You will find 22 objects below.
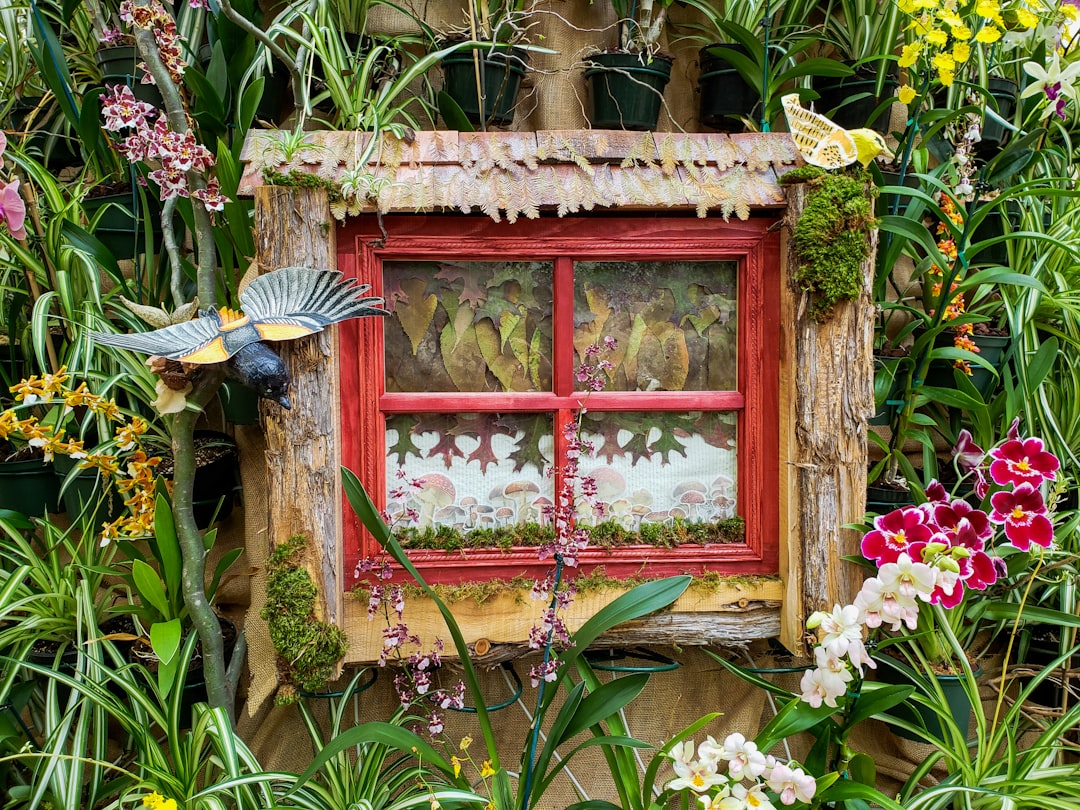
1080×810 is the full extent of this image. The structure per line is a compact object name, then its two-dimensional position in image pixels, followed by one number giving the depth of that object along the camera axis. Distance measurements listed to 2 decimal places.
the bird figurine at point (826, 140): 1.25
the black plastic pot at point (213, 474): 1.53
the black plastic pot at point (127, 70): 1.58
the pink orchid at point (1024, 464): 1.29
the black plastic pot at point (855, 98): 1.62
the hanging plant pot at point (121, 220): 1.62
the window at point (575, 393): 1.33
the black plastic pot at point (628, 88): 1.56
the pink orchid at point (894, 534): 1.20
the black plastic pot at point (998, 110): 1.64
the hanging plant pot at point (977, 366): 1.58
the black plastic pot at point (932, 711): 1.39
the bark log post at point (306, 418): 1.24
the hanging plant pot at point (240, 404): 1.54
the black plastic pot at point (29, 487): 1.55
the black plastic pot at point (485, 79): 1.53
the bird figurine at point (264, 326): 1.14
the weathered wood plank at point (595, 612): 1.34
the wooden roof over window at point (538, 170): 1.25
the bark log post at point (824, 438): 1.29
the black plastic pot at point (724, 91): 1.62
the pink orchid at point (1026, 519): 1.26
